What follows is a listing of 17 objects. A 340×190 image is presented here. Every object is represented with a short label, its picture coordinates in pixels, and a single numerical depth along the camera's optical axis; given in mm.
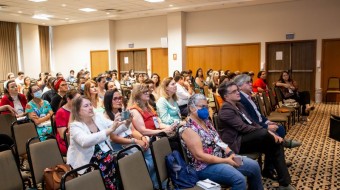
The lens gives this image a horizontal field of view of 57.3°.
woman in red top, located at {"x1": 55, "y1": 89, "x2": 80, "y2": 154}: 3678
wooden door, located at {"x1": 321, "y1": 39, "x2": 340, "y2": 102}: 11242
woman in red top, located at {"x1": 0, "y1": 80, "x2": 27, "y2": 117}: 5109
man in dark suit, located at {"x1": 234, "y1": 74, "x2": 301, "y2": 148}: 4180
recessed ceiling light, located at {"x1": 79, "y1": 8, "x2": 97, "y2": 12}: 12852
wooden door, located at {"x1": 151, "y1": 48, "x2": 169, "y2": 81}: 14828
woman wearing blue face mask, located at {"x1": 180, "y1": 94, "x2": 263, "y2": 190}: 2793
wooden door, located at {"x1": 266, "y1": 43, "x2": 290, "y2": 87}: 12164
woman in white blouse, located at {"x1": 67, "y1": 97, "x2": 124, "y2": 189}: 2667
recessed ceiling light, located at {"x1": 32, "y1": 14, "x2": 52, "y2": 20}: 14230
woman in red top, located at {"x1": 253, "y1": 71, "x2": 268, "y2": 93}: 8470
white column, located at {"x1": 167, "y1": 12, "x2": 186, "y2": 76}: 13664
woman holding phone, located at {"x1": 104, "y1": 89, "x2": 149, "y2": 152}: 3225
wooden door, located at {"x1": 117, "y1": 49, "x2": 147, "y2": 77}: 15586
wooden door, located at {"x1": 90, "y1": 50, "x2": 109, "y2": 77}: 16156
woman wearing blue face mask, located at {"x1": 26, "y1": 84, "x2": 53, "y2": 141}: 4477
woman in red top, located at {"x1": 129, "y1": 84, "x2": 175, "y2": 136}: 3668
